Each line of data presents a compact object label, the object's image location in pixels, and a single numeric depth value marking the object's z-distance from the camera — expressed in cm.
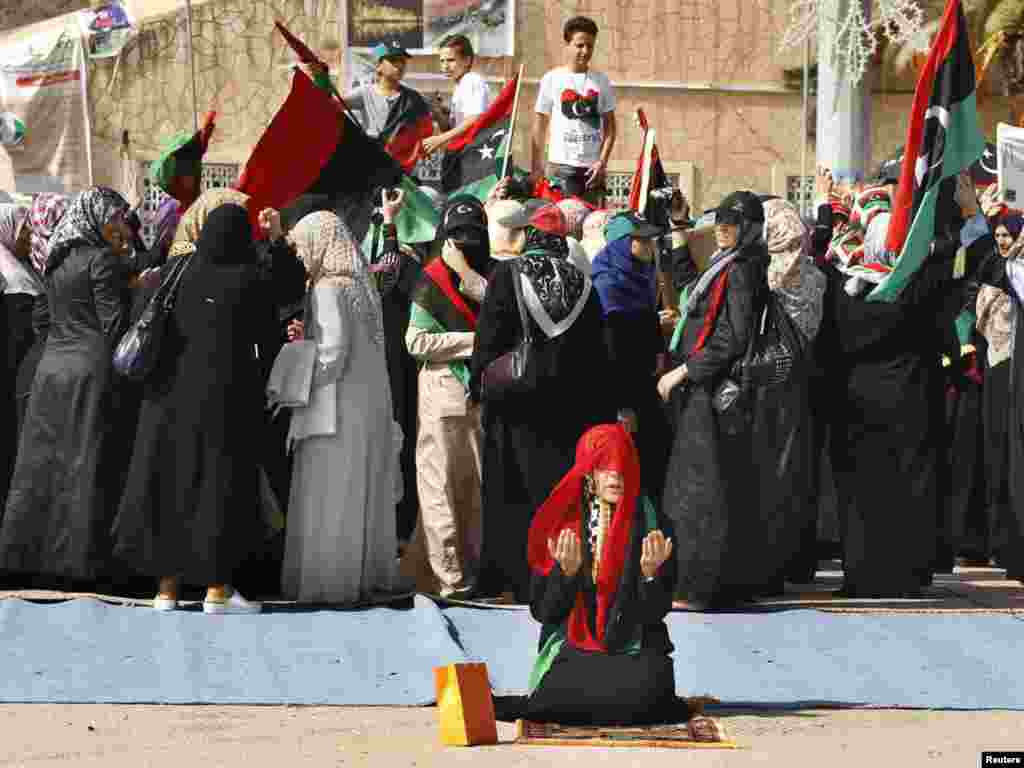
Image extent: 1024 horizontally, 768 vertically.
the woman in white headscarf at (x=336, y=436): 1023
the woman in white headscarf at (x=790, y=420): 1073
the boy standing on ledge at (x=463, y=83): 1454
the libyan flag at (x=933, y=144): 1086
